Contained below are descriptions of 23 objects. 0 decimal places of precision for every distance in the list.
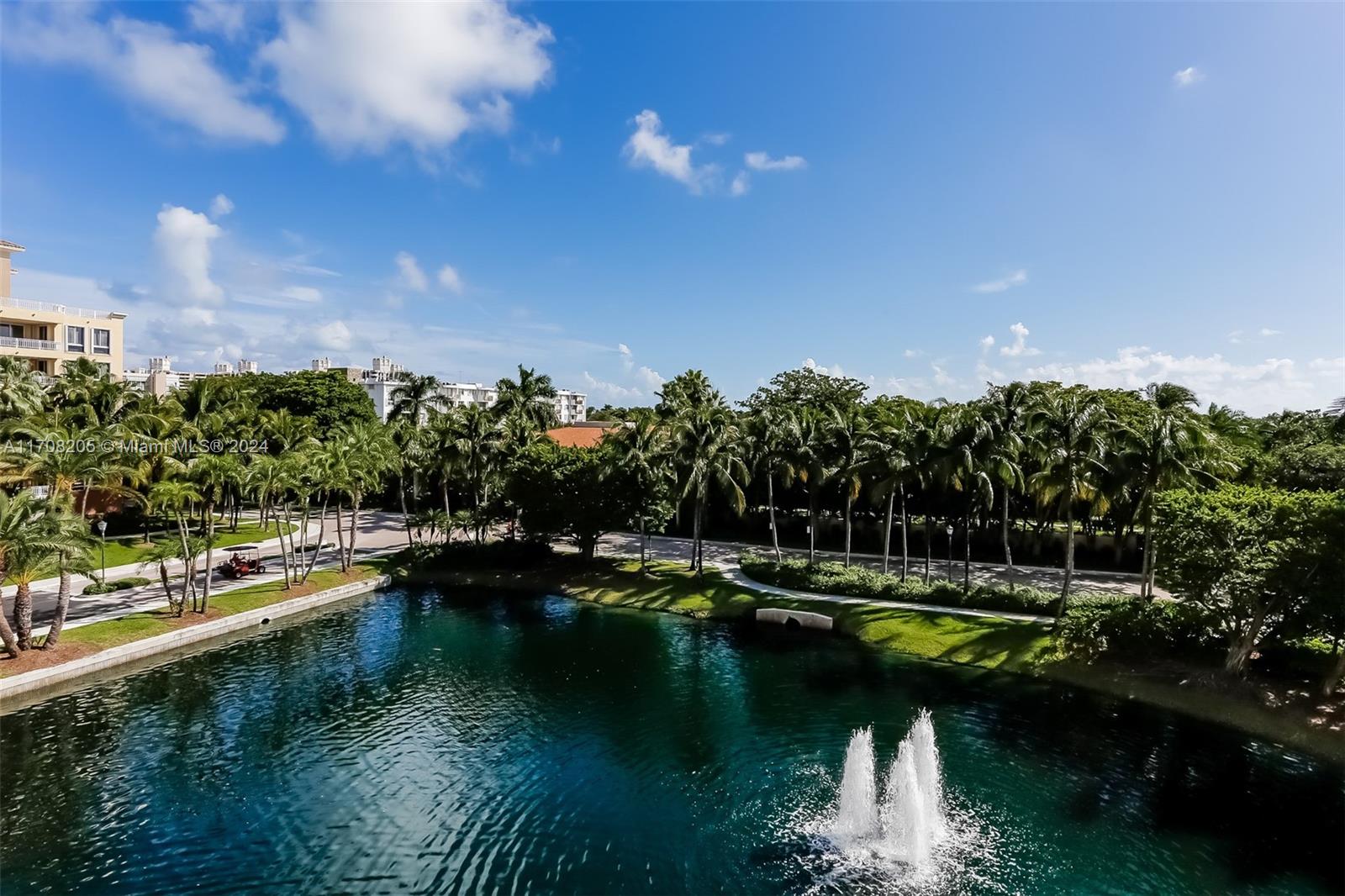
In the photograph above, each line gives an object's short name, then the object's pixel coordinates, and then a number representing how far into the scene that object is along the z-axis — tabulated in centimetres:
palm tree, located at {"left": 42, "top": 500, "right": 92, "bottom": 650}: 2720
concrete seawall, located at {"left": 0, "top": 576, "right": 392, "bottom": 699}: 2770
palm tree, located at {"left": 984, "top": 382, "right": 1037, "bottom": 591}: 3700
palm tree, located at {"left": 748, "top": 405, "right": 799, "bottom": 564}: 4497
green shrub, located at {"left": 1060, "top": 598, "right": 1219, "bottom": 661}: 2966
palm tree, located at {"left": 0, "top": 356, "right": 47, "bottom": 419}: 4800
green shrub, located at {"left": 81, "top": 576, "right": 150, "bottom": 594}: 3926
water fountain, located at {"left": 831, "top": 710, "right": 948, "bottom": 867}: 1795
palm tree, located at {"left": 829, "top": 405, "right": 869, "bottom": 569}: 4228
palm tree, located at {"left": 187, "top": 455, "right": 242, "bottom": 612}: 3519
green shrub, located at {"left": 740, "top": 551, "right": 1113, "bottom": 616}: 3653
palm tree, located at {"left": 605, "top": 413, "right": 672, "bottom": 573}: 4647
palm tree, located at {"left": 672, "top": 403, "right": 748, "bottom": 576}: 4397
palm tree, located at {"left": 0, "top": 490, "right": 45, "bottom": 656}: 2639
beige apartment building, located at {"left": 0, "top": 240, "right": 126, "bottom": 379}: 6894
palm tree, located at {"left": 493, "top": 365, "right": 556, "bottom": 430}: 6512
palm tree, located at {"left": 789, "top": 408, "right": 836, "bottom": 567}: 4388
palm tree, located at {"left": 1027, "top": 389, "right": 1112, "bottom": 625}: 3288
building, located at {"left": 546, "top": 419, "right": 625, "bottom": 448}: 8176
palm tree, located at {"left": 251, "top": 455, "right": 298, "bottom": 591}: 3875
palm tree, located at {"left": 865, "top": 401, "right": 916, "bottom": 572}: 3891
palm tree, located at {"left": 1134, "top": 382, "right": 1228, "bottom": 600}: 3197
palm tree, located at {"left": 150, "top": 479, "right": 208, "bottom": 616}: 3328
